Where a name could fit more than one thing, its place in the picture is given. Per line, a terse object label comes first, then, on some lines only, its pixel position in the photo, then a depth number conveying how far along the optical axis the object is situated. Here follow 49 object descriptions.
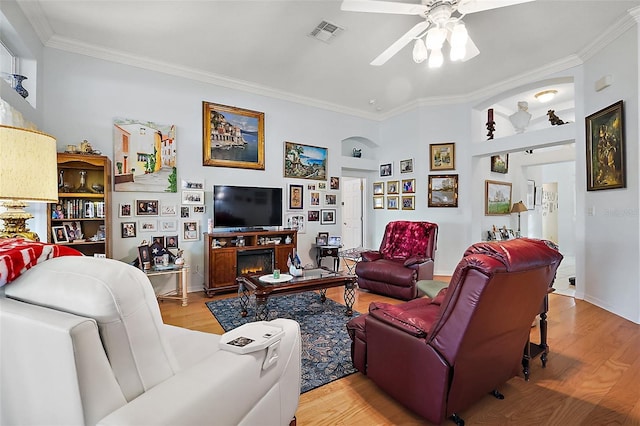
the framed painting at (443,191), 5.41
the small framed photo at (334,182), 5.83
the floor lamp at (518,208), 6.15
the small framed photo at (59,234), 3.27
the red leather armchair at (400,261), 3.83
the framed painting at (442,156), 5.44
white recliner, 0.70
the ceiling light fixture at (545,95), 5.16
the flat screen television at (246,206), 4.38
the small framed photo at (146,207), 4.02
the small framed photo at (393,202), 6.10
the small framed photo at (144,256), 3.69
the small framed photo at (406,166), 5.84
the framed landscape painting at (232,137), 4.52
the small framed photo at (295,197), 5.31
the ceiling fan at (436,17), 2.31
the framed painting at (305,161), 5.28
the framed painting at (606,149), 3.36
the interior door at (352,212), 6.90
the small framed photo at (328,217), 5.70
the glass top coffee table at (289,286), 2.84
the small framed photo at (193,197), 4.35
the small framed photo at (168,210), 4.19
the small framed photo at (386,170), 6.26
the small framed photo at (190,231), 4.34
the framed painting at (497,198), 5.77
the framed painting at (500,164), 5.89
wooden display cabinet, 3.35
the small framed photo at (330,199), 5.76
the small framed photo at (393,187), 6.11
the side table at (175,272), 3.67
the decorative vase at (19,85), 2.93
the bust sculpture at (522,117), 5.03
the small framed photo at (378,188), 6.44
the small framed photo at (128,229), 3.91
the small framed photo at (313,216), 5.54
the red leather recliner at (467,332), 1.38
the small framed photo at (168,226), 4.18
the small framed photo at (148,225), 4.05
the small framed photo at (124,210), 3.90
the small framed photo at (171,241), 4.20
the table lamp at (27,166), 1.51
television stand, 4.12
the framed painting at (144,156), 3.91
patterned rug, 2.19
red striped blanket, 0.90
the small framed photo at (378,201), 6.46
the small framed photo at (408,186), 5.79
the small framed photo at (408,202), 5.79
